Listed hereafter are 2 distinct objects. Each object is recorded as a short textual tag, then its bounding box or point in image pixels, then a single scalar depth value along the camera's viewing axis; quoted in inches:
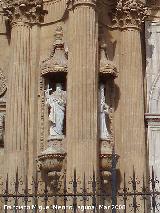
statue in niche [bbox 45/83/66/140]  549.0
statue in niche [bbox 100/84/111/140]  550.5
